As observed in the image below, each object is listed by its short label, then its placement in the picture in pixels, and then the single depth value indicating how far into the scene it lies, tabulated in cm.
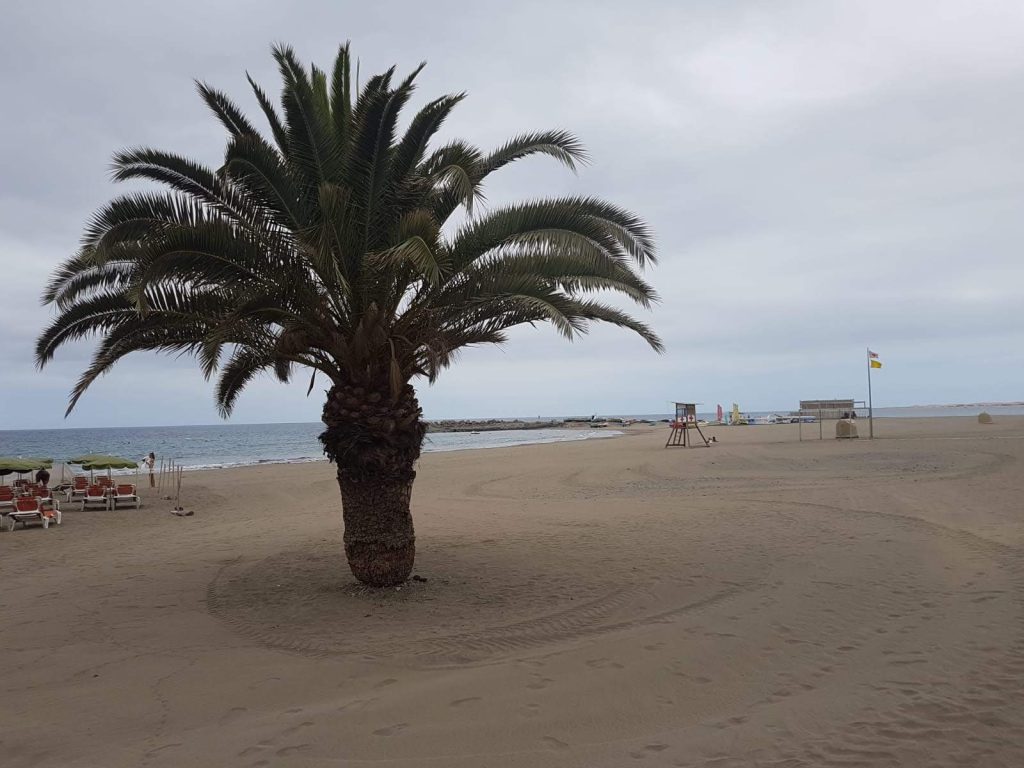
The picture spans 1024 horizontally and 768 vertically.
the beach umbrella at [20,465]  1661
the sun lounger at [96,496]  1688
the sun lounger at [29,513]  1389
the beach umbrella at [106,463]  1908
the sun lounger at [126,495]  1705
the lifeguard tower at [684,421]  3292
